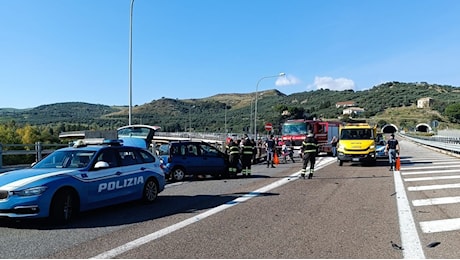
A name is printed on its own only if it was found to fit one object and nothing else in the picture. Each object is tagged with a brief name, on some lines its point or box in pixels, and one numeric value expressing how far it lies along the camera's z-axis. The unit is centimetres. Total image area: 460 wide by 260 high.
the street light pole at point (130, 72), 2288
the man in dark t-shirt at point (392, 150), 1997
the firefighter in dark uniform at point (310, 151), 1630
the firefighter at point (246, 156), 1828
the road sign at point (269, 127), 3641
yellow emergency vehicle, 2273
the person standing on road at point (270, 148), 2388
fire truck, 3512
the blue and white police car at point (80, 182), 765
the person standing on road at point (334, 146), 3259
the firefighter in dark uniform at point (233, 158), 1769
